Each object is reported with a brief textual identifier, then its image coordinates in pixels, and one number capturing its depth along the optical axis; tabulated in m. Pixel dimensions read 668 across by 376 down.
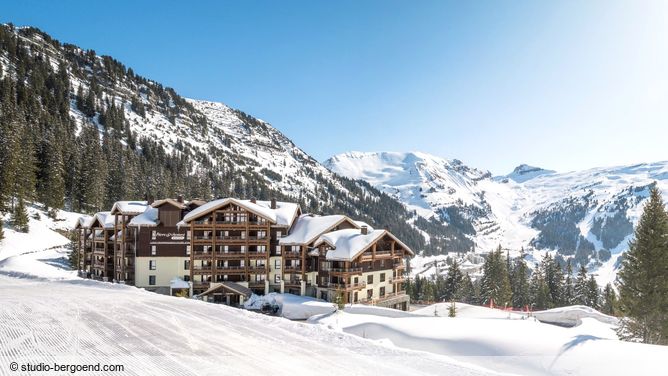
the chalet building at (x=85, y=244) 68.88
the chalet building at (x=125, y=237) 60.66
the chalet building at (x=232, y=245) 59.22
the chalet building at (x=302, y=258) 59.50
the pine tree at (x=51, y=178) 83.31
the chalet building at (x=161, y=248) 58.69
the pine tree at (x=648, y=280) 36.53
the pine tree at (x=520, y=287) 86.67
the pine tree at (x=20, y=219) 71.19
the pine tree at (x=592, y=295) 76.81
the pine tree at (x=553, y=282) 81.12
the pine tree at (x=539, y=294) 80.38
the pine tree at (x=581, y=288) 77.41
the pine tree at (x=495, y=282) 80.94
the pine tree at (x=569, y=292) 79.42
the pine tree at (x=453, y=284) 90.81
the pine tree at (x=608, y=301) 73.94
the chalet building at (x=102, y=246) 65.25
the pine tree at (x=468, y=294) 93.03
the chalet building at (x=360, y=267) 54.69
